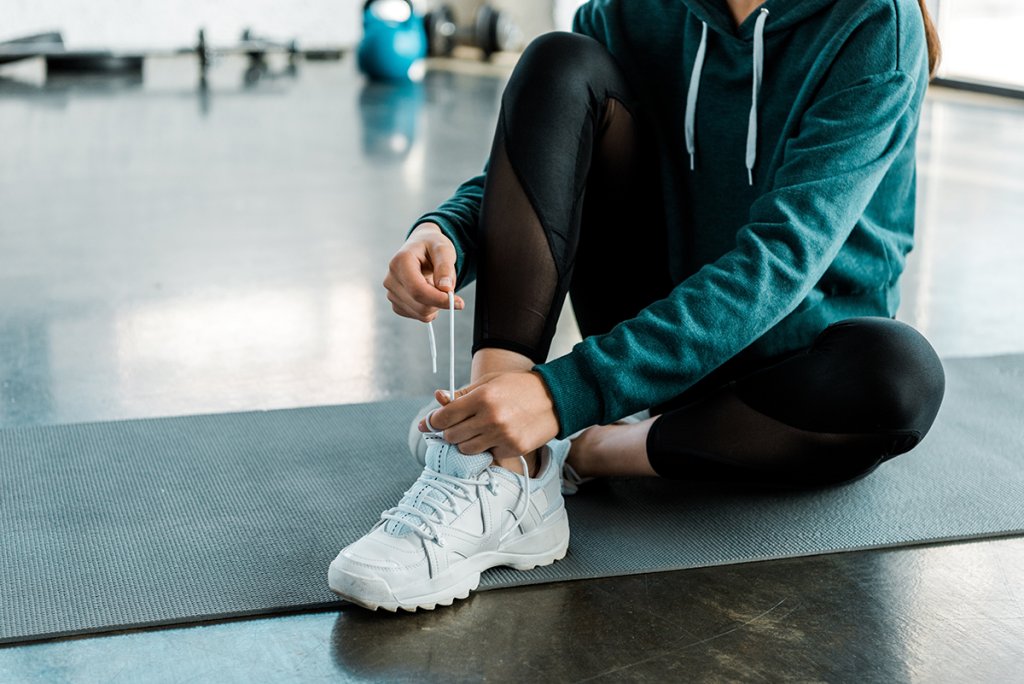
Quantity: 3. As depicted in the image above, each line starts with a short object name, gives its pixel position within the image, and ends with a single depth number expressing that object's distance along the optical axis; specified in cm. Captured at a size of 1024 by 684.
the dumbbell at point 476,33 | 640
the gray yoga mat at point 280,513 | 107
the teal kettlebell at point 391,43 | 559
